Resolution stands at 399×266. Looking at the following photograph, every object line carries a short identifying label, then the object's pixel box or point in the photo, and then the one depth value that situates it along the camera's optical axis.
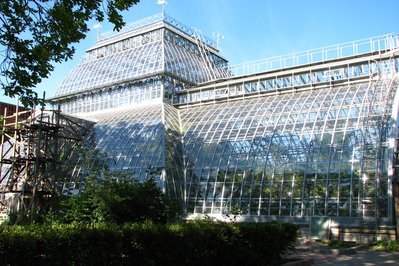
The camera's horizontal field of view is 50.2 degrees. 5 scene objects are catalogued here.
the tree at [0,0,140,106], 11.47
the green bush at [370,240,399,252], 20.28
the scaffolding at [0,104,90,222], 28.56
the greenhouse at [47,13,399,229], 24.09
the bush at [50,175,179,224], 16.11
